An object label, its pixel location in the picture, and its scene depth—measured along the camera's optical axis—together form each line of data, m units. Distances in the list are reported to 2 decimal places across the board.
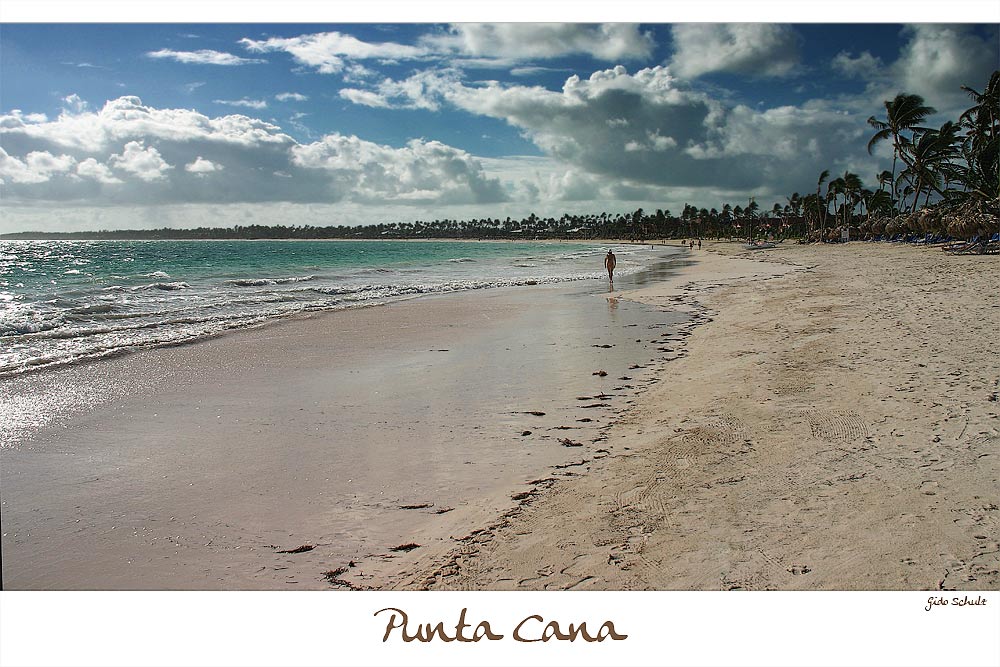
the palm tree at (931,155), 37.03
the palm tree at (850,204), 77.98
